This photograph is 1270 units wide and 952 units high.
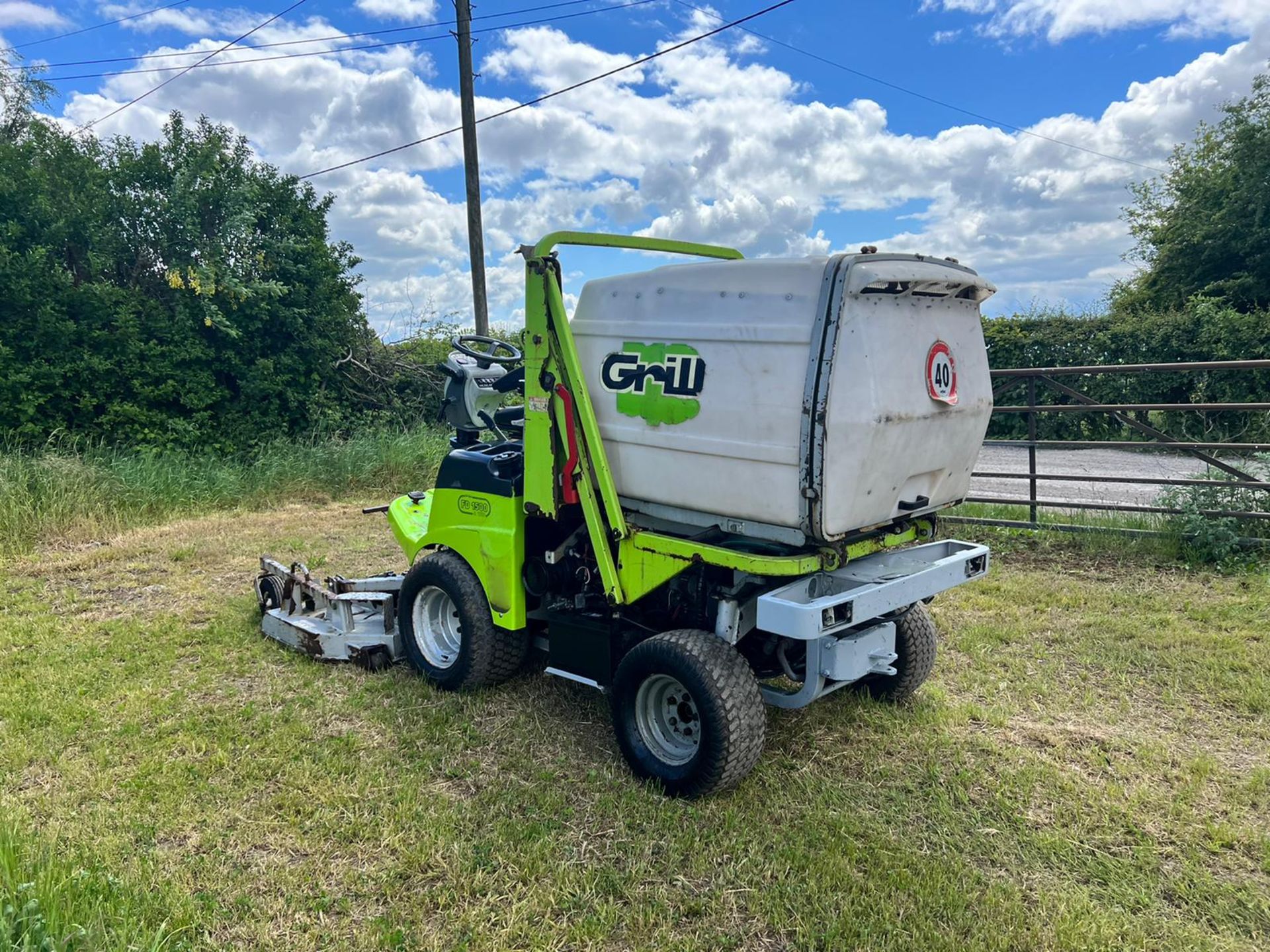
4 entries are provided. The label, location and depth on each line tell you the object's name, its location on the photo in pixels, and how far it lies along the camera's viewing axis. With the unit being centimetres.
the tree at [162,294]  938
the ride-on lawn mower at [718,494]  280
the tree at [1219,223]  1614
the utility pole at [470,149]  1075
